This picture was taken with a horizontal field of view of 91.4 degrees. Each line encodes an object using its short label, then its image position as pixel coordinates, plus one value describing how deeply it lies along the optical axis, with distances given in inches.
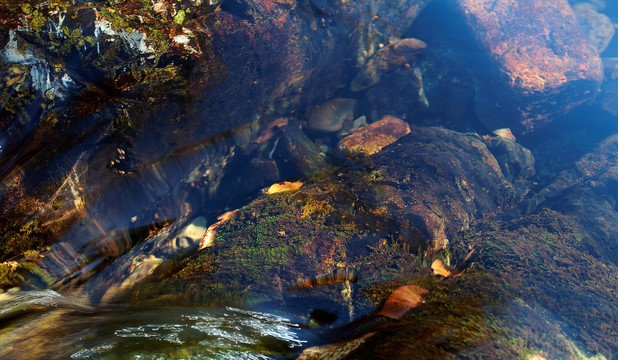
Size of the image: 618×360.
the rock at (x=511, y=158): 255.8
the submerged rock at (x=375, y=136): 221.9
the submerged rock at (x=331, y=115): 245.9
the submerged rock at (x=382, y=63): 268.5
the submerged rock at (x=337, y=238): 113.0
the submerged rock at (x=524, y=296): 78.5
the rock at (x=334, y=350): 71.2
